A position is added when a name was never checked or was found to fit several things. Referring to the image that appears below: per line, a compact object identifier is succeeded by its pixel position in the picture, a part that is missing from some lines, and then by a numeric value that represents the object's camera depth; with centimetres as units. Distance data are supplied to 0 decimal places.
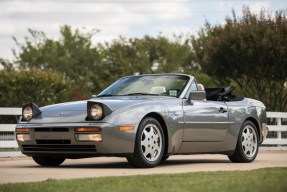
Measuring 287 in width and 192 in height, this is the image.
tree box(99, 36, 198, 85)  5759
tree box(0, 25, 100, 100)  6278
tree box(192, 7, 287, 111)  2892
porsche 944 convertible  1071
